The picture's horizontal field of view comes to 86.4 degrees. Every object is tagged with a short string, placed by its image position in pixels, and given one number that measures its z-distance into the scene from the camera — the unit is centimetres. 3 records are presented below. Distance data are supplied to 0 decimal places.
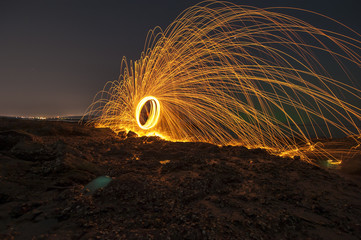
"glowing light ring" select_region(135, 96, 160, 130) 1045
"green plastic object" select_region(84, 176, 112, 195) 293
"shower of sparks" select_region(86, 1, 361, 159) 650
